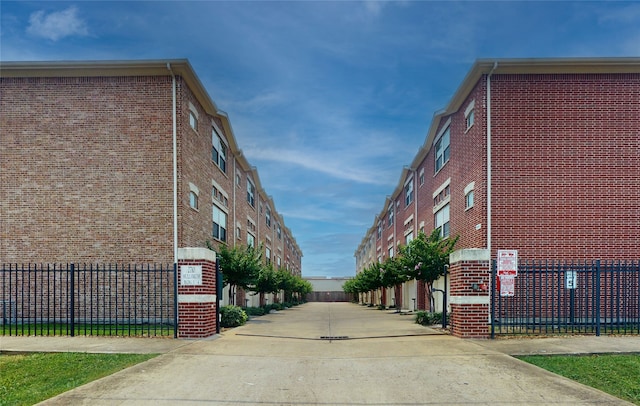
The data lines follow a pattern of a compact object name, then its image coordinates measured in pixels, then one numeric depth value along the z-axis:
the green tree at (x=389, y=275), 27.12
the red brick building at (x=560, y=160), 17.03
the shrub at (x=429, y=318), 17.28
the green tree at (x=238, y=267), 20.75
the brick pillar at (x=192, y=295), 12.59
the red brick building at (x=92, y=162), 17.92
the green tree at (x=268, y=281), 28.03
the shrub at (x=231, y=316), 16.98
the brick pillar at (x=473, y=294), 12.24
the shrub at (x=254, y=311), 26.19
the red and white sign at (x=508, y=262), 12.27
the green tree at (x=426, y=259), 19.39
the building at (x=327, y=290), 91.50
